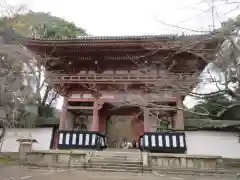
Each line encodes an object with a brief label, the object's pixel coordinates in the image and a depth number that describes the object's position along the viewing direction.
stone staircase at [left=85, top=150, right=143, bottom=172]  9.10
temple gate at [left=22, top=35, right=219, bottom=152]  13.20
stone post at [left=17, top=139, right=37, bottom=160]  11.81
